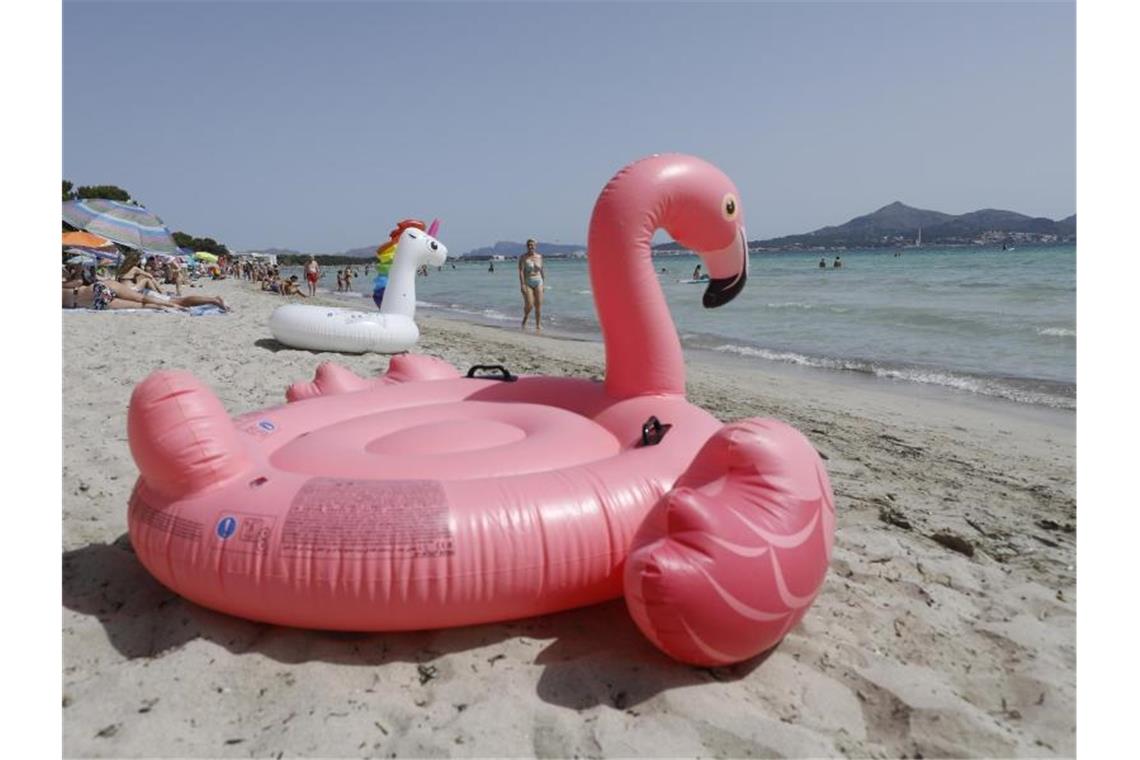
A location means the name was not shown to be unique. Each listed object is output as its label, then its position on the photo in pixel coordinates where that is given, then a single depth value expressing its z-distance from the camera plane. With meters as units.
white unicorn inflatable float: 7.86
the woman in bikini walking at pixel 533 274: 12.14
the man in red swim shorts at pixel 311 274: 22.26
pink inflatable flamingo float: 2.20
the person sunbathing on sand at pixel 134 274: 12.35
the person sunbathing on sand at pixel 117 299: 10.98
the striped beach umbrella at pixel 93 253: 16.33
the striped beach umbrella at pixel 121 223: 13.01
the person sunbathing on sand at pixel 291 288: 21.63
